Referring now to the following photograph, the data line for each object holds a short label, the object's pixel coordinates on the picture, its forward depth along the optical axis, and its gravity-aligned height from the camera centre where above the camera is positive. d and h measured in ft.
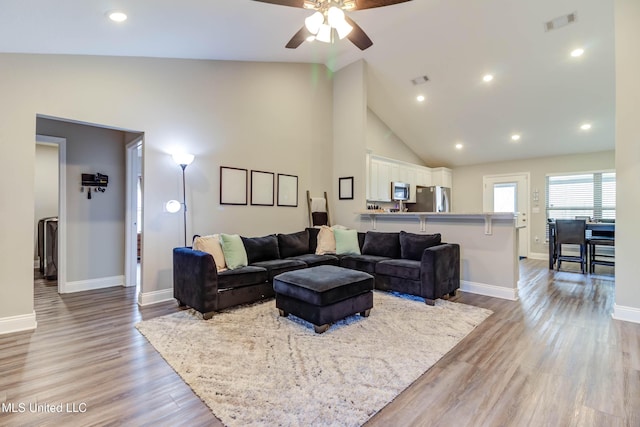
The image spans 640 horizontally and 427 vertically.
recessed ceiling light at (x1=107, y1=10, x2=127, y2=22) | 8.64 +5.56
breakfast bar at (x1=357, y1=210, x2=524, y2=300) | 13.16 -1.52
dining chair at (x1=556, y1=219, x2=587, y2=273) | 18.19 -1.41
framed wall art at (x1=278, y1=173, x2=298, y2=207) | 17.13 +1.19
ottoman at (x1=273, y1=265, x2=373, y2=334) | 9.36 -2.65
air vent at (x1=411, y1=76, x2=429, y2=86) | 18.15 +7.78
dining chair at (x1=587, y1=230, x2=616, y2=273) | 17.67 -1.73
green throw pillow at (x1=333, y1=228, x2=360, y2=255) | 15.72 -1.59
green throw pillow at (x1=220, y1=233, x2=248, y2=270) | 11.98 -1.60
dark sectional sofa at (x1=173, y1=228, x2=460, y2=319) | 10.85 -2.28
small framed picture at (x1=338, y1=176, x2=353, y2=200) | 18.49 +1.41
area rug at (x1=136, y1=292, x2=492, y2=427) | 5.91 -3.71
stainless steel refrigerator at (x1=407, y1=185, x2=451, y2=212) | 25.21 +0.92
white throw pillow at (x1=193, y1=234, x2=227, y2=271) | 11.77 -1.43
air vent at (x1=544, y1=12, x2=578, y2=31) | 12.86 +8.06
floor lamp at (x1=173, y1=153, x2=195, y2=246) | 12.76 +2.00
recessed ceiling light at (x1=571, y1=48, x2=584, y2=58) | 14.39 +7.45
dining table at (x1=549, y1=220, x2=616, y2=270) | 18.08 -1.21
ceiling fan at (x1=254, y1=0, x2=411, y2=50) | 8.35 +5.49
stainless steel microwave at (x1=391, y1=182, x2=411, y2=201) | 23.04 +1.57
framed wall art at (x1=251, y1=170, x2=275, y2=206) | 15.96 +1.19
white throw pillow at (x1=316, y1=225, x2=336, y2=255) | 15.81 -1.60
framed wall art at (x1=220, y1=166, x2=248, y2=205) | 14.75 +1.23
